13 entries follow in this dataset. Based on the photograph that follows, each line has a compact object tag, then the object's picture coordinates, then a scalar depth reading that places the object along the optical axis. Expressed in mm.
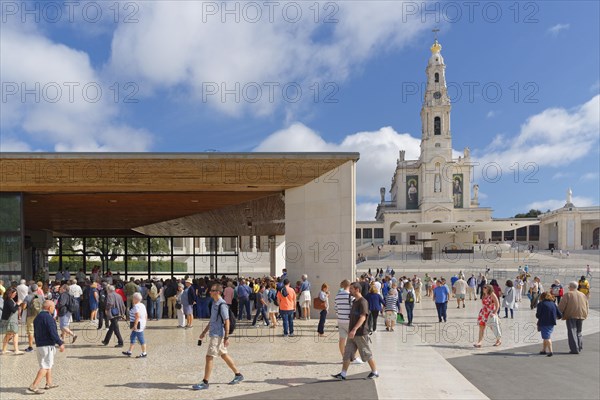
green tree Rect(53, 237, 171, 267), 46344
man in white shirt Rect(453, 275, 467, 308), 18969
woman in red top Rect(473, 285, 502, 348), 10539
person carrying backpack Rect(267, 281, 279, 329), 13430
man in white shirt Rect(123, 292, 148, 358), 9398
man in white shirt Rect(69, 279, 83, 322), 14053
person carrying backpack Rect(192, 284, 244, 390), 7328
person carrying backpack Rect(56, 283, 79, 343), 11633
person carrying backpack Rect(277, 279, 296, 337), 11938
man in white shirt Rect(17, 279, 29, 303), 12547
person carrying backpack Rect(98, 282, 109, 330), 13180
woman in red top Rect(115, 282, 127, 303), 14098
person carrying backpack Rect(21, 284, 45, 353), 10117
